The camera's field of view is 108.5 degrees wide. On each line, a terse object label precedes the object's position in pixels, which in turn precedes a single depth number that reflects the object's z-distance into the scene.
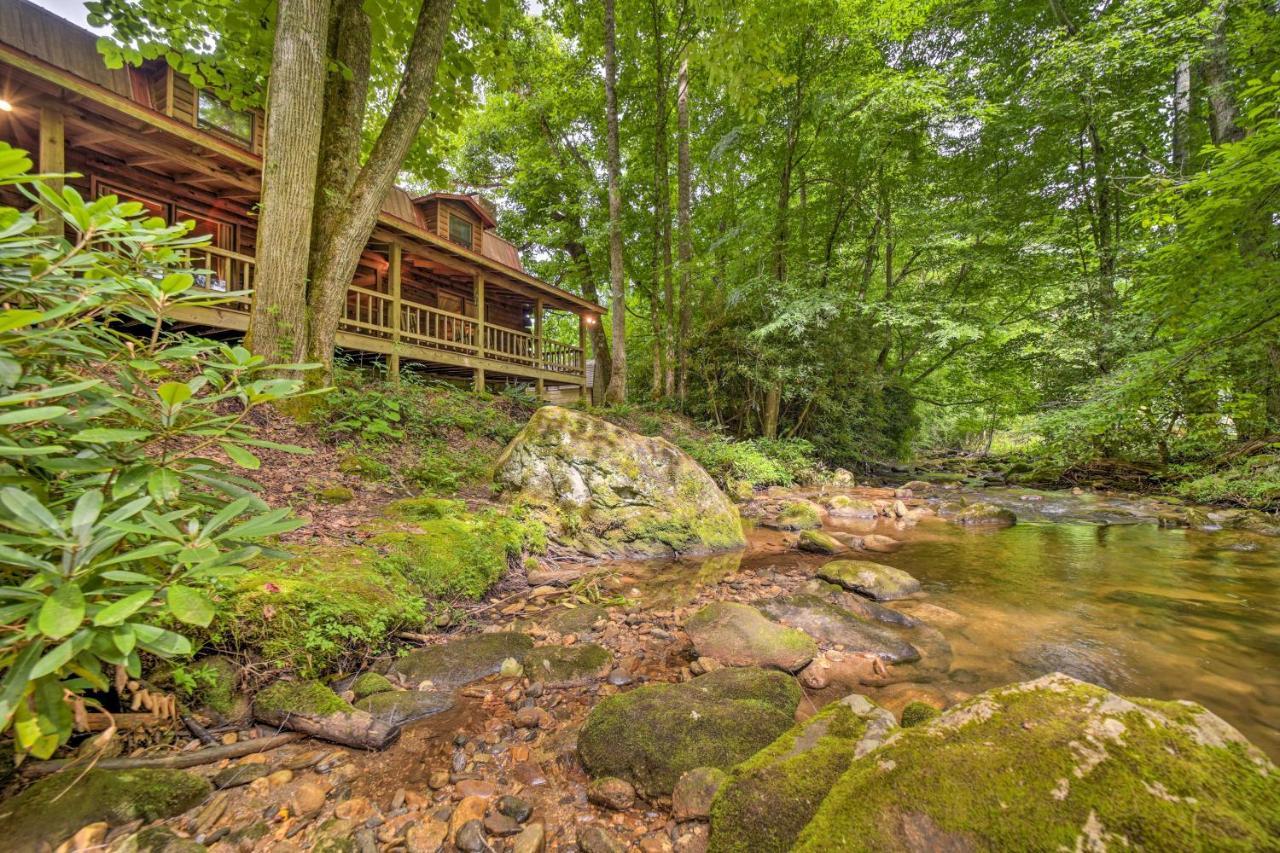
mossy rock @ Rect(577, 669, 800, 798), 1.78
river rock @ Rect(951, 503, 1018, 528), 7.30
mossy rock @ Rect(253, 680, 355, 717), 1.93
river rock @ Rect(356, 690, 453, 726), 2.09
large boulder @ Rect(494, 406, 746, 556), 4.94
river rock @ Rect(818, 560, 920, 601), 4.05
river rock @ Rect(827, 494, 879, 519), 7.82
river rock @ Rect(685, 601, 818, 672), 2.80
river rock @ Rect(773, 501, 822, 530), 6.67
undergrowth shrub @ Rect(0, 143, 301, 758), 0.89
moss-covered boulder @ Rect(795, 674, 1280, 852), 0.99
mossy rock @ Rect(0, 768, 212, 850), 1.20
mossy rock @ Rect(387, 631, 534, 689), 2.41
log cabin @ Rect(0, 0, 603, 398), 5.96
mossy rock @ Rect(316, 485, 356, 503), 4.06
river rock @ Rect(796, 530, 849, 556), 5.45
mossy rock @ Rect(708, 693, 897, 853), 1.36
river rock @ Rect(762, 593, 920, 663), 3.02
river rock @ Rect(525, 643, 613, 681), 2.53
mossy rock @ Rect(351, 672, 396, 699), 2.19
